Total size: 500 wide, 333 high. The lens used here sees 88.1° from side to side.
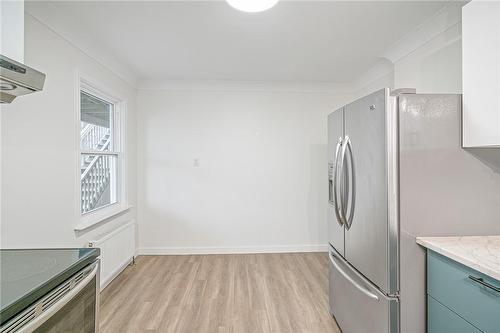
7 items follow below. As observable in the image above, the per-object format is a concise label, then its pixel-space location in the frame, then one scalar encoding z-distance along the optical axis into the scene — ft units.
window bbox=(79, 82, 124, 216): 9.00
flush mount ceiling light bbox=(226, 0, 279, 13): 4.91
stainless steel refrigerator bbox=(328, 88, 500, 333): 4.86
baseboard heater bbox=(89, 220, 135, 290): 8.99
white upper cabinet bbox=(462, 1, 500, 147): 4.42
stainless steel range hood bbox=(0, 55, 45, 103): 3.40
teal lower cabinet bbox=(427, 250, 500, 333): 3.59
